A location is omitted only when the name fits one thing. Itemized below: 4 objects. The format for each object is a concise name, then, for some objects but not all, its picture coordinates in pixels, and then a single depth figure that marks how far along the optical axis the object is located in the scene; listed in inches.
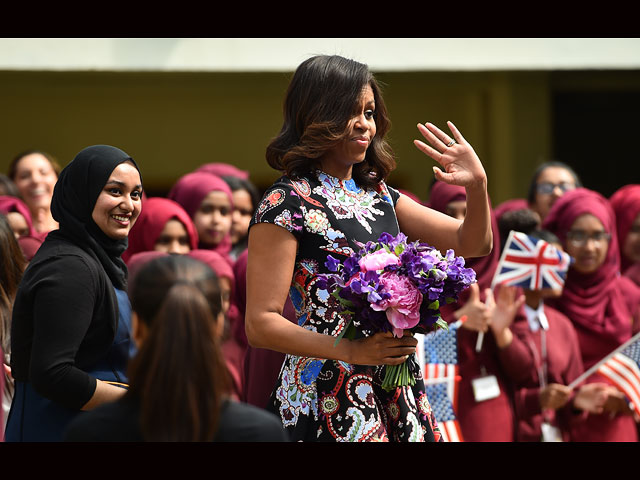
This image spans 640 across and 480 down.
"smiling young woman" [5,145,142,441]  269.4
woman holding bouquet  259.0
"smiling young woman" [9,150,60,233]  563.5
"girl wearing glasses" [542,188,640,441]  544.4
